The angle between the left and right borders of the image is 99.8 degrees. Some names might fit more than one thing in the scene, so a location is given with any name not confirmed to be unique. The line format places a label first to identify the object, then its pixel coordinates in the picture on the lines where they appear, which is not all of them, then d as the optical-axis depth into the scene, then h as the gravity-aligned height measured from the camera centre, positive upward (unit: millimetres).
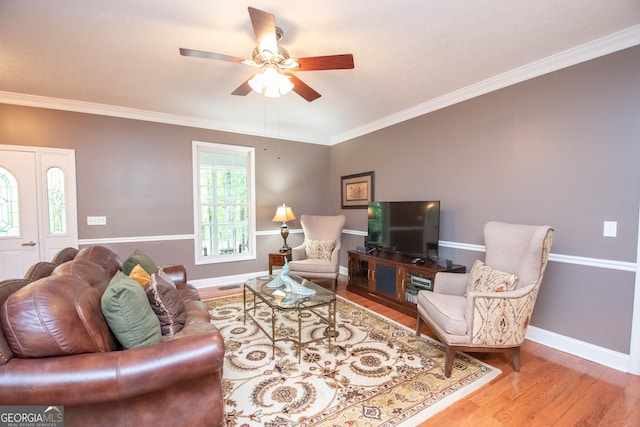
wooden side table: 4309 -830
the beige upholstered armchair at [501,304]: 2021 -782
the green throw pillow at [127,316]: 1300 -532
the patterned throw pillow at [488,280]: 2182 -651
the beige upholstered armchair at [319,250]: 3945 -706
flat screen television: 3261 -299
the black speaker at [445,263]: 3020 -672
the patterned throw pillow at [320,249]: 4254 -686
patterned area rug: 1677 -1293
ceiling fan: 1716 +1085
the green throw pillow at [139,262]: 2297 -489
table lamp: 4503 -186
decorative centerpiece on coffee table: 2570 -796
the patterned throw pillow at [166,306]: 1646 -620
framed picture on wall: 4559 +276
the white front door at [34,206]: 3229 +38
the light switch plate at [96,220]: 3588 -158
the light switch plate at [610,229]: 2172 -216
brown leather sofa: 1055 -662
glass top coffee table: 2303 -854
